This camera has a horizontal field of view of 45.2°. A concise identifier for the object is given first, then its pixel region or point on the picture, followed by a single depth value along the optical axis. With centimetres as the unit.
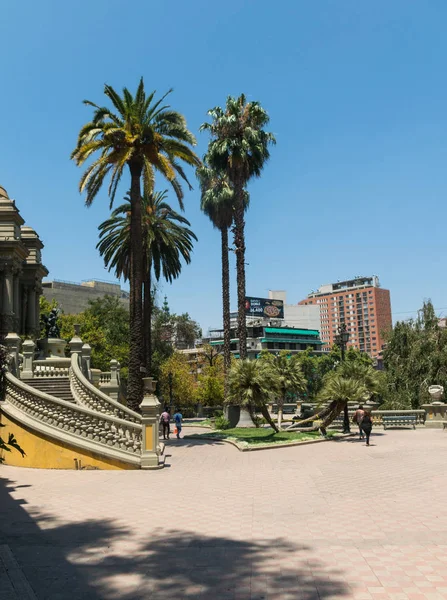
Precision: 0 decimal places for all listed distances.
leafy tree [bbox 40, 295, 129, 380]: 5222
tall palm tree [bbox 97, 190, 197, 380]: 3791
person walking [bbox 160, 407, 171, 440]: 2655
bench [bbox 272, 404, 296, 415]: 5586
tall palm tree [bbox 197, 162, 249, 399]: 3888
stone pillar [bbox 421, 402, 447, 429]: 3259
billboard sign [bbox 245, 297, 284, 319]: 13612
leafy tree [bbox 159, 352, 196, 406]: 5966
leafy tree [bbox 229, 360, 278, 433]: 2566
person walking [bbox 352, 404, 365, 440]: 2557
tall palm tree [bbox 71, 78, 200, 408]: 2334
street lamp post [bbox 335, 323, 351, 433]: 3635
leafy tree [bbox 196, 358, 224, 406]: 5869
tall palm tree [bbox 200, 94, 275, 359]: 3647
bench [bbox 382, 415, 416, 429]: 3222
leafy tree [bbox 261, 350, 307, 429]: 3042
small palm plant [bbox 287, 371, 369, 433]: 2589
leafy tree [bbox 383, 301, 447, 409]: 3809
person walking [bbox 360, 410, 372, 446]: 2286
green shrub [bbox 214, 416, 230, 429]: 3422
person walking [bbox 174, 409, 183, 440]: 2913
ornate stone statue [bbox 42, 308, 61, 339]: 3712
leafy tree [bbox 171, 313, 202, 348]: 8956
